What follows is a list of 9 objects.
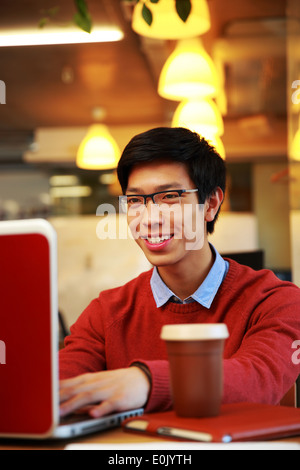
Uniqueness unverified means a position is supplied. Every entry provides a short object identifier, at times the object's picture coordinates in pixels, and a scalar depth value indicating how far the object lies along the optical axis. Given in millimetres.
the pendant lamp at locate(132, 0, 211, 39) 3125
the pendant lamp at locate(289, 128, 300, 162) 3775
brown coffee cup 875
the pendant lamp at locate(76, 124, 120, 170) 6090
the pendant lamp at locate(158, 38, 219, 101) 3432
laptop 836
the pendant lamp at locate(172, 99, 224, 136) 4305
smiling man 1361
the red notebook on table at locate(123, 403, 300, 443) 817
